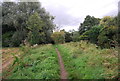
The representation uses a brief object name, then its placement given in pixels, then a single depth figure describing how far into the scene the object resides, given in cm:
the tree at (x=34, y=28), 2036
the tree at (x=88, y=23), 3312
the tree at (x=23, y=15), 2720
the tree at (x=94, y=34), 2292
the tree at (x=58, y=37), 3188
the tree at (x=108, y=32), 1716
